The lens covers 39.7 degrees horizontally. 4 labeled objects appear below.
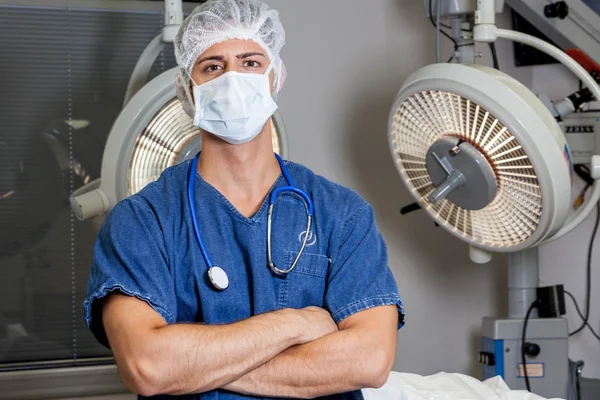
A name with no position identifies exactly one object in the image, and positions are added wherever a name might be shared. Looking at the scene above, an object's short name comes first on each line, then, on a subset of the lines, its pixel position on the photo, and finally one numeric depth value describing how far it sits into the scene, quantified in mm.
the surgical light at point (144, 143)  2008
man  1350
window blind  2732
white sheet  2047
